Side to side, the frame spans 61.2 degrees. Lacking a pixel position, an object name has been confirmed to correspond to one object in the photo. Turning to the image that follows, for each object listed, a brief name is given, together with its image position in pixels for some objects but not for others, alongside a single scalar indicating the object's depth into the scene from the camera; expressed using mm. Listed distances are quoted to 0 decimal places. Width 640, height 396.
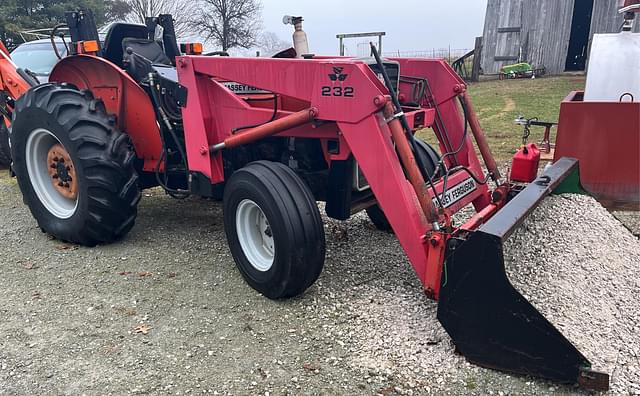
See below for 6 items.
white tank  4988
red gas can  4215
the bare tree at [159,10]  28375
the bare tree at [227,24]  26797
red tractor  2684
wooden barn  18156
